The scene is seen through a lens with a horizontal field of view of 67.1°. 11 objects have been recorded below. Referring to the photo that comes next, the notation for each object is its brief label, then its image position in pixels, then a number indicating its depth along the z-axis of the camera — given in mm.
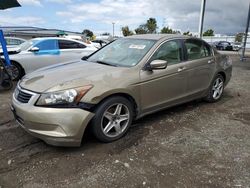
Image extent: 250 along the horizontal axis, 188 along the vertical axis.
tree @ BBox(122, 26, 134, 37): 47464
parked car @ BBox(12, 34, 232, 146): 2331
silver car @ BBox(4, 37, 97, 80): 5917
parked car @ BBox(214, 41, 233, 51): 24582
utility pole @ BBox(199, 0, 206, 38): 10800
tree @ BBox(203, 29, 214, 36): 53837
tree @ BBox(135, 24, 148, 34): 46088
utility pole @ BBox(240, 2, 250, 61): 10542
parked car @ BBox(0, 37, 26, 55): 9569
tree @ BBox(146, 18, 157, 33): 45492
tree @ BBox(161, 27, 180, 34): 43737
